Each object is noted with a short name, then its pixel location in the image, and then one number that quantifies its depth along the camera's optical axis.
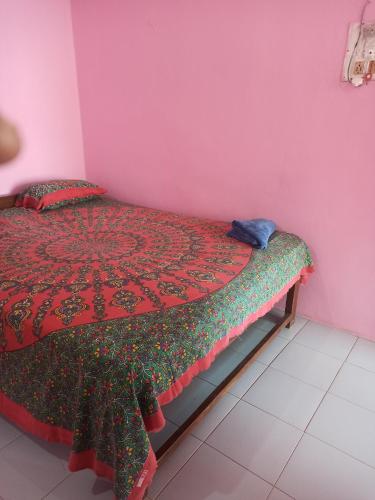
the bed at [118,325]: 1.11
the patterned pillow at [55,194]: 2.72
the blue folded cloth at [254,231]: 2.06
